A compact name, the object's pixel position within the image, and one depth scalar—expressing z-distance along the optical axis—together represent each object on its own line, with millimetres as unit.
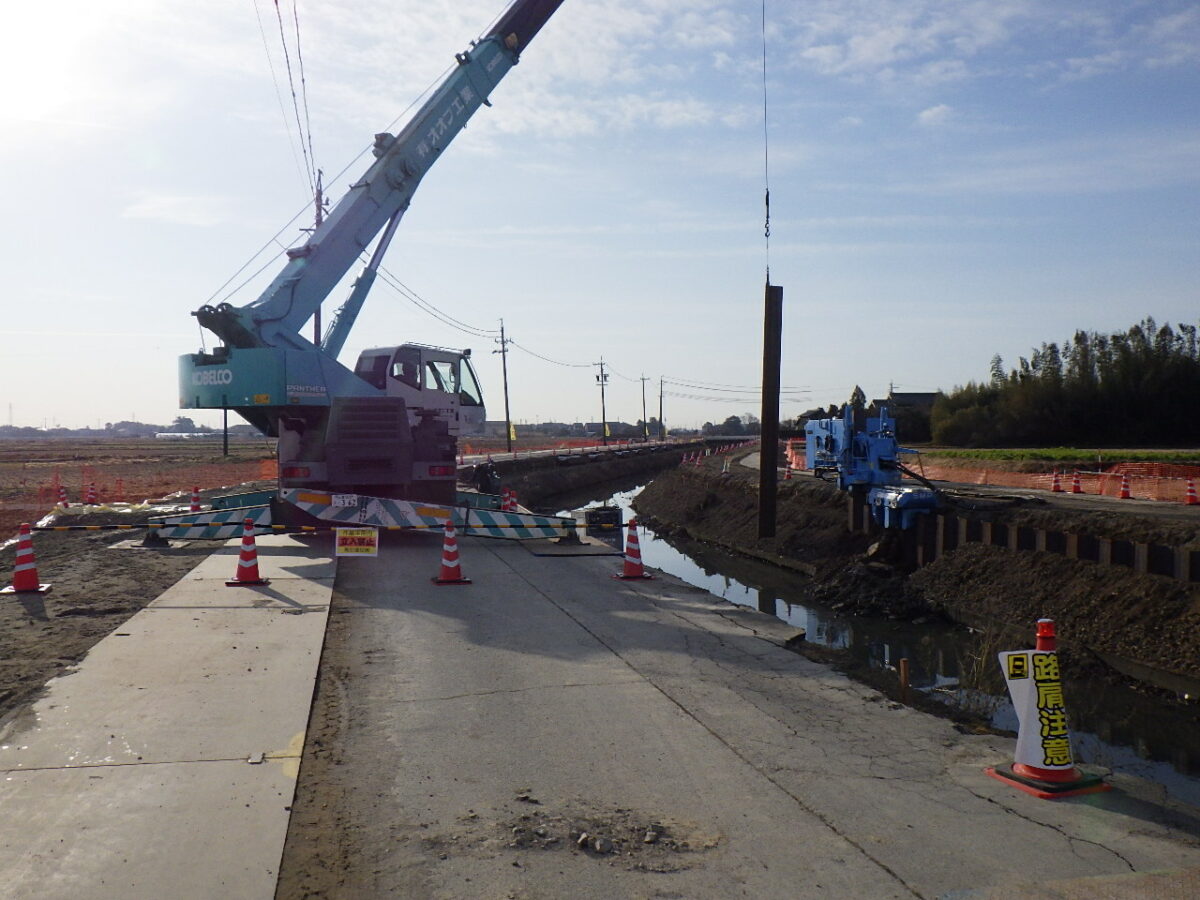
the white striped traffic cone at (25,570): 11688
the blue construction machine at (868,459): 20578
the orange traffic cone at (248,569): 12531
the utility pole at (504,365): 70512
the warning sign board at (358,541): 13466
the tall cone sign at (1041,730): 5820
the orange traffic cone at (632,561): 13695
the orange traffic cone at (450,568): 13117
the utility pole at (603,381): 102906
